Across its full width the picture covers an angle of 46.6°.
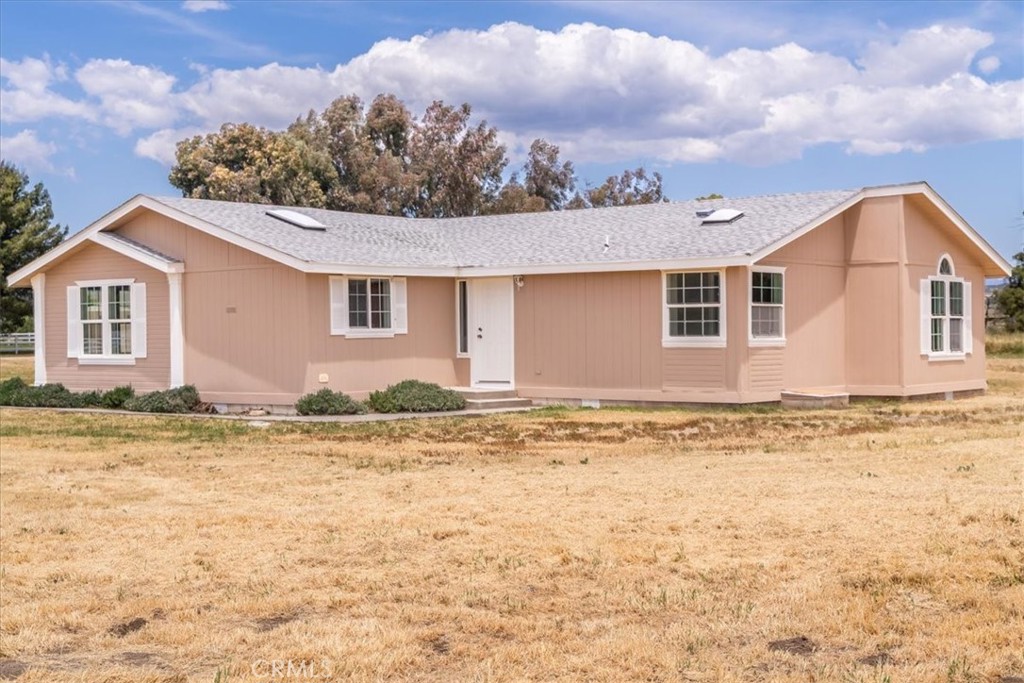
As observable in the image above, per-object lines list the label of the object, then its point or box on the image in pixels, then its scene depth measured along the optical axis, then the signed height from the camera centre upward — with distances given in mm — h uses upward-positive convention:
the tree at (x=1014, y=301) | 49156 +1862
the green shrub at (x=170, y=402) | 22812 -862
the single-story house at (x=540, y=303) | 22250 +975
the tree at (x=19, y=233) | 52312 +5681
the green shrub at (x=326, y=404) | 21562 -904
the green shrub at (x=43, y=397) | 24938 -815
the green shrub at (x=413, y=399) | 22047 -855
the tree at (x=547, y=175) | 55594 +8267
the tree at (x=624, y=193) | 55812 +7459
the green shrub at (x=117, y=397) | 24141 -797
